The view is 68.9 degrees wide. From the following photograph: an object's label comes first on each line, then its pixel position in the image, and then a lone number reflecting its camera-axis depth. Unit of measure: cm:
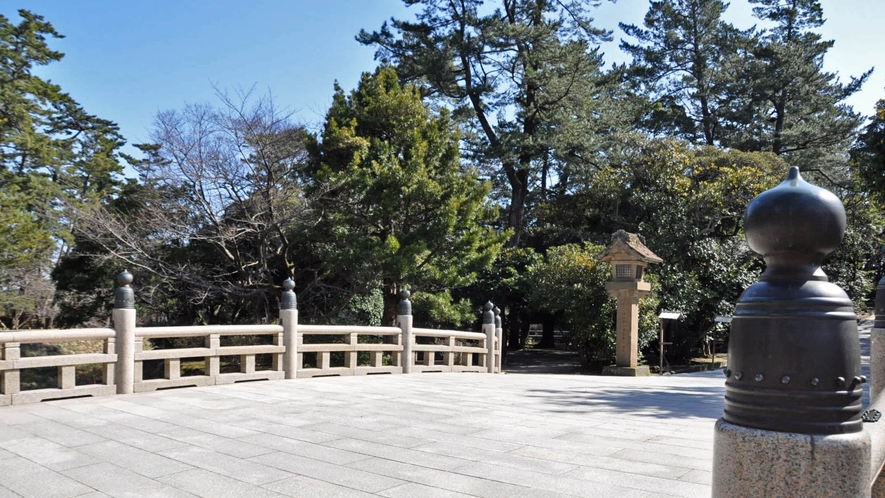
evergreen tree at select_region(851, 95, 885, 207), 1212
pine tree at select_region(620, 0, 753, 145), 2695
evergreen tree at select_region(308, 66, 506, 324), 1393
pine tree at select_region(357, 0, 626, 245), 2148
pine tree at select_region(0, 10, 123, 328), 1723
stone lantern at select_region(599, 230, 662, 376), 1397
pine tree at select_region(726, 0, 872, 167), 2534
